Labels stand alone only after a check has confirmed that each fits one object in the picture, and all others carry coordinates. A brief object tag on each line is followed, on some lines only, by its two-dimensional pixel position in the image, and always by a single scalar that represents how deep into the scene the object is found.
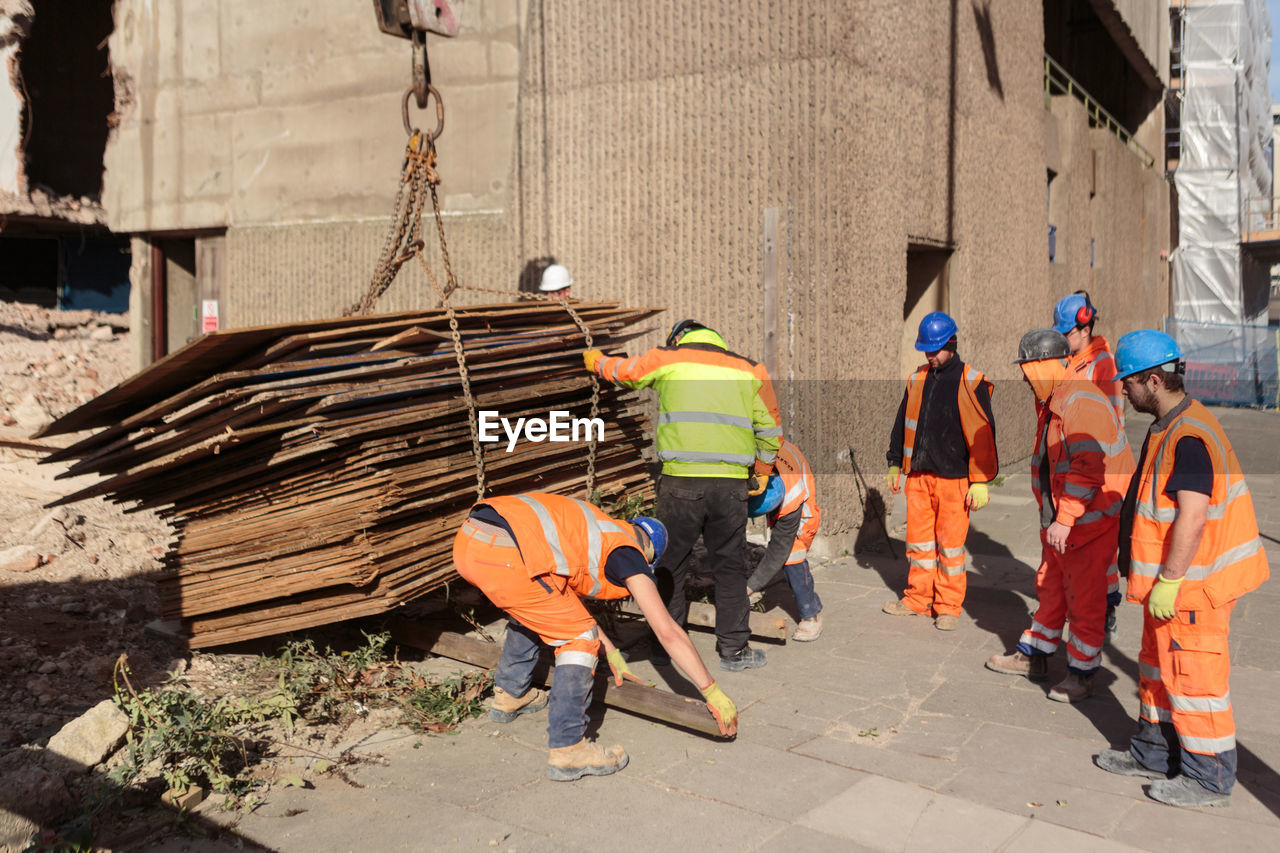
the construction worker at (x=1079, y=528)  4.98
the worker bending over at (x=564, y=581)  4.19
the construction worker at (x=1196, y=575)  3.86
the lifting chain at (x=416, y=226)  5.70
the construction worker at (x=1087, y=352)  5.87
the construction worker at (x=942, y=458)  6.17
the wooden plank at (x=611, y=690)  4.51
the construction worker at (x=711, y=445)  5.25
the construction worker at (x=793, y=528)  5.84
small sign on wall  12.05
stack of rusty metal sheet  4.79
